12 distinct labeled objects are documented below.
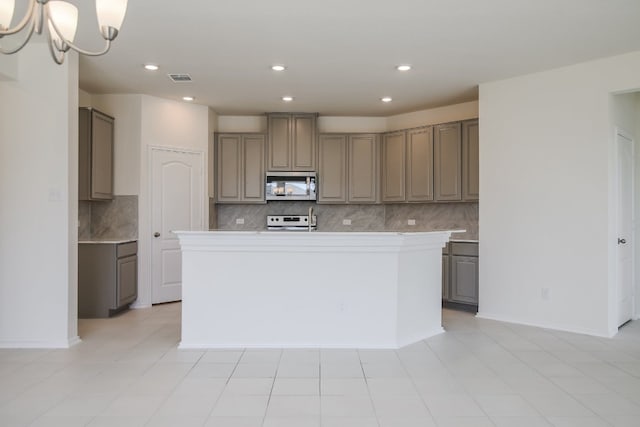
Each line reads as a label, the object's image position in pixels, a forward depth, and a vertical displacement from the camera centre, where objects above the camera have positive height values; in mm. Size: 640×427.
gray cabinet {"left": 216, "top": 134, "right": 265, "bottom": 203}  6707 +686
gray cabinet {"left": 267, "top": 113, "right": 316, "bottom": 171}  6695 +1032
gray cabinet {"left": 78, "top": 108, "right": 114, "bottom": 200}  5156 +678
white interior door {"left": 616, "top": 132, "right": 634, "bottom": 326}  4754 -127
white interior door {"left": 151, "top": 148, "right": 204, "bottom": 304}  5918 +85
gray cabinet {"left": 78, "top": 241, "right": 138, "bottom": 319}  5113 -700
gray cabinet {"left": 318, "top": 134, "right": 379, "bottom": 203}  6758 +740
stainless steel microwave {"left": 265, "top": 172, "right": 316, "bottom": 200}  6676 +402
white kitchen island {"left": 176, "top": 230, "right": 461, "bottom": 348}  3984 -672
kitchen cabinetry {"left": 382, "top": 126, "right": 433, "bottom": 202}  6230 +684
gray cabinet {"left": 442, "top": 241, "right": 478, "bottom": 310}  5510 -695
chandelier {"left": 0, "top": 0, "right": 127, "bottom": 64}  2129 +927
